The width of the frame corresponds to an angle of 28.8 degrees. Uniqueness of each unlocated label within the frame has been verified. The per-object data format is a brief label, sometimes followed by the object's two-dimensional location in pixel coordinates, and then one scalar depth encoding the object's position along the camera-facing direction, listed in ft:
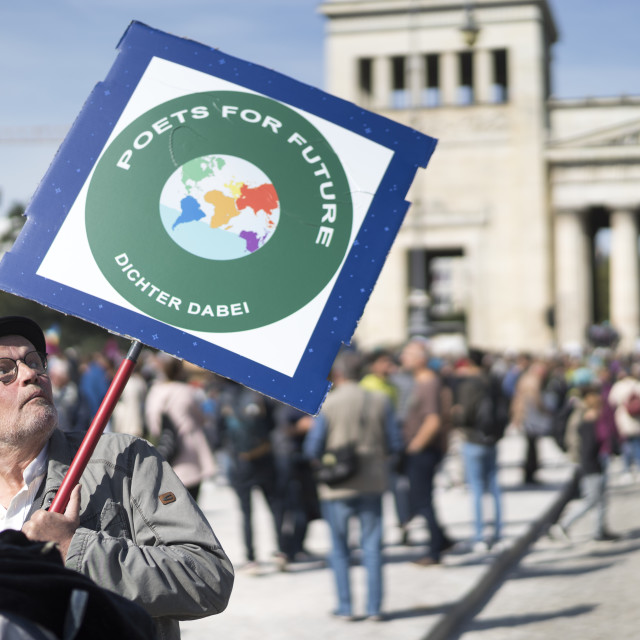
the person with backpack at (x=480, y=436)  34.73
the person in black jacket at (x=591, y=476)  36.68
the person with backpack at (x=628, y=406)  53.42
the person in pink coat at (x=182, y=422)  28.37
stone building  179.93
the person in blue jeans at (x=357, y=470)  25.34
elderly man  8.32
